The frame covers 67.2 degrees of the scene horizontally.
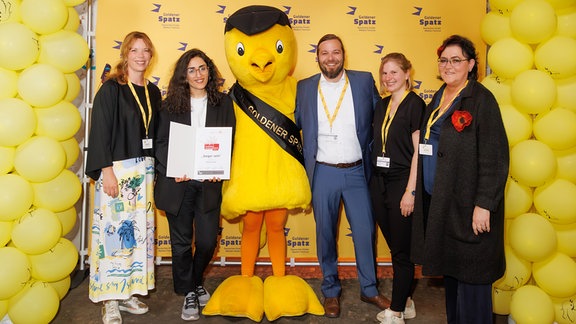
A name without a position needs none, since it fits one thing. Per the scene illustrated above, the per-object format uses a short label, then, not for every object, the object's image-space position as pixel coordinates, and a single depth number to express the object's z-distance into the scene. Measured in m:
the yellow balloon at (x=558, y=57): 2.72
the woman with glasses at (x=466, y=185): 2.35
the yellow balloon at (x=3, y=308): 2.87
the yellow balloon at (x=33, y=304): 2.87
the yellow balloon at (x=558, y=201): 2.73
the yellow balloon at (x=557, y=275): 2.77
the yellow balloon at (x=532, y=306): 2.79
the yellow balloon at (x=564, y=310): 2.82
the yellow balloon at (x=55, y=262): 2.97
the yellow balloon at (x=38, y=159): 2.80
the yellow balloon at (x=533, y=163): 2.72
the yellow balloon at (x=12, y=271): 2.75
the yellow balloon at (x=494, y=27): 3.06
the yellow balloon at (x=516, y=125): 2.87
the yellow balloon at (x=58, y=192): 2.95
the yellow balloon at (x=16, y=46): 2.74
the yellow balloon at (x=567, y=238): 2.84
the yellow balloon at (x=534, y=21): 2.74
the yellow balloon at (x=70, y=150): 3.15
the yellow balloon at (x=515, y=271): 2.95
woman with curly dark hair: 3.04
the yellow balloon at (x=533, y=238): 2.74
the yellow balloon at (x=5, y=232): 2.82
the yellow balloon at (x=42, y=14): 2.85
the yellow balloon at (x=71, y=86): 3.16
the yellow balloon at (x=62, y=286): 3.19
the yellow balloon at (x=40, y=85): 2.82
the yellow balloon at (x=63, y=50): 2.96
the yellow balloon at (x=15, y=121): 2.71
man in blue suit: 3.18
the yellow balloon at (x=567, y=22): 2.82
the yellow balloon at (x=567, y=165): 2.81
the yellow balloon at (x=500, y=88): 3.02
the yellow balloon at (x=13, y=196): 2.72
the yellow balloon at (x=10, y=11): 2.83
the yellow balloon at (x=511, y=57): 2.87
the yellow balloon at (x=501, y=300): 3.12
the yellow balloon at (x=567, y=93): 2.78
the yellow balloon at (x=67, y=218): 3.16
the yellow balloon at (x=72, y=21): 3.17
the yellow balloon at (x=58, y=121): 2.94
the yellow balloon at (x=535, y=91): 2.73
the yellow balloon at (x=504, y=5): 2.96
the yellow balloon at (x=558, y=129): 2.71
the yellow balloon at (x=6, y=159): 2.80
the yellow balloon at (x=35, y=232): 2.82
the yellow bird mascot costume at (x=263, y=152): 3.11
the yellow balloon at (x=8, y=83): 2.81
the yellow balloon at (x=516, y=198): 2.89
